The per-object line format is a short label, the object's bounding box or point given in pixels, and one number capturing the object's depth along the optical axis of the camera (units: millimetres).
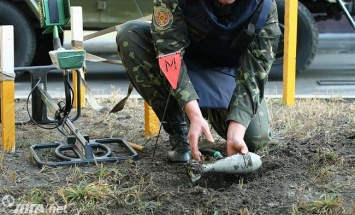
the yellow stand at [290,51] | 4961
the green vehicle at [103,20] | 6551
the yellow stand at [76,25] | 3670
